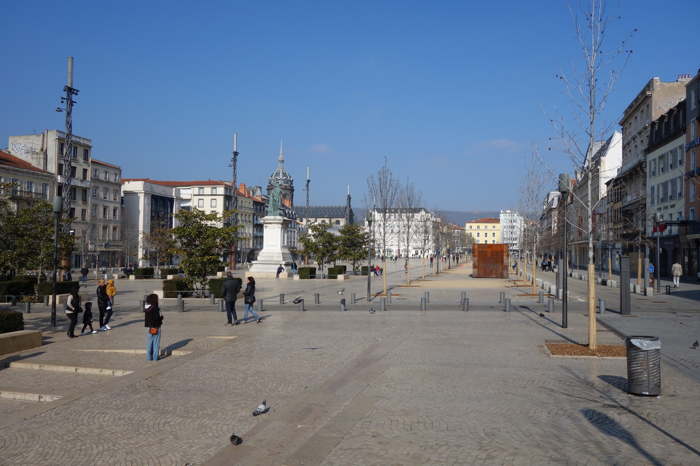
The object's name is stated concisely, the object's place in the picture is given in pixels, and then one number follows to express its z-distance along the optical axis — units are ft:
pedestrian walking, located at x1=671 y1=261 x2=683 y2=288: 124.76
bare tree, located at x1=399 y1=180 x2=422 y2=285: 173.94
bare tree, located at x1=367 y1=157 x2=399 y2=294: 120.39
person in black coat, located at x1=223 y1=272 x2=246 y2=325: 62.34
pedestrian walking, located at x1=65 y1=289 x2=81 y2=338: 53.31
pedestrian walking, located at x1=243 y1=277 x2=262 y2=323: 65.00
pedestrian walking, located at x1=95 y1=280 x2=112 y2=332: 58.78
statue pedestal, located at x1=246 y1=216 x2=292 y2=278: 169.68
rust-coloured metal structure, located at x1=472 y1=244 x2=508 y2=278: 172.65
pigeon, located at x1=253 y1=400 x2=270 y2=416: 27.55
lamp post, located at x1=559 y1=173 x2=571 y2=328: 54.70
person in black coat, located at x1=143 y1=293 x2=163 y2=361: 41.47
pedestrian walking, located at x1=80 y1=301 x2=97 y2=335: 56.18
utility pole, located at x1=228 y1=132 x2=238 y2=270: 193.07
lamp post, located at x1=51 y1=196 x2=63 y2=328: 59.54
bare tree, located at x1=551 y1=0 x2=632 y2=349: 43.36
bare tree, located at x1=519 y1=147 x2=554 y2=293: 129.39
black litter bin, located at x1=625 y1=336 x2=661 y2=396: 30.91
